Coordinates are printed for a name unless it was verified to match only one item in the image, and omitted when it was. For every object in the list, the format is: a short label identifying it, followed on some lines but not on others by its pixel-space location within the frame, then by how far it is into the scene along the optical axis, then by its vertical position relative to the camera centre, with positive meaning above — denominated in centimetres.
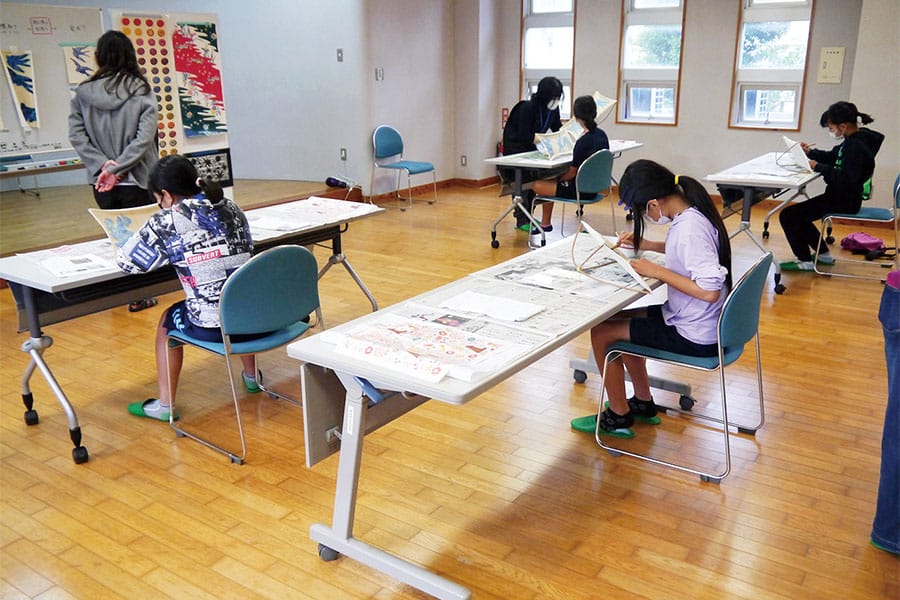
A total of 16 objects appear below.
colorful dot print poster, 508 +18
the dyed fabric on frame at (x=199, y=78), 545 +7
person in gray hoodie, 390 -18
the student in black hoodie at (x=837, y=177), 483 -58
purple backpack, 570 -117
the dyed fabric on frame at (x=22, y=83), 510 +4
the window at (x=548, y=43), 829 +47
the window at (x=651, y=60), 764 +26
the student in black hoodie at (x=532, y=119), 616 -26
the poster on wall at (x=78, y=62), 536 +19
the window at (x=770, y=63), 703 +20
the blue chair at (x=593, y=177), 543 -64
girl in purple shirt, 249 -58
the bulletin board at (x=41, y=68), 509 +14
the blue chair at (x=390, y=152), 752 -63
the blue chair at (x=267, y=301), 261 -74
